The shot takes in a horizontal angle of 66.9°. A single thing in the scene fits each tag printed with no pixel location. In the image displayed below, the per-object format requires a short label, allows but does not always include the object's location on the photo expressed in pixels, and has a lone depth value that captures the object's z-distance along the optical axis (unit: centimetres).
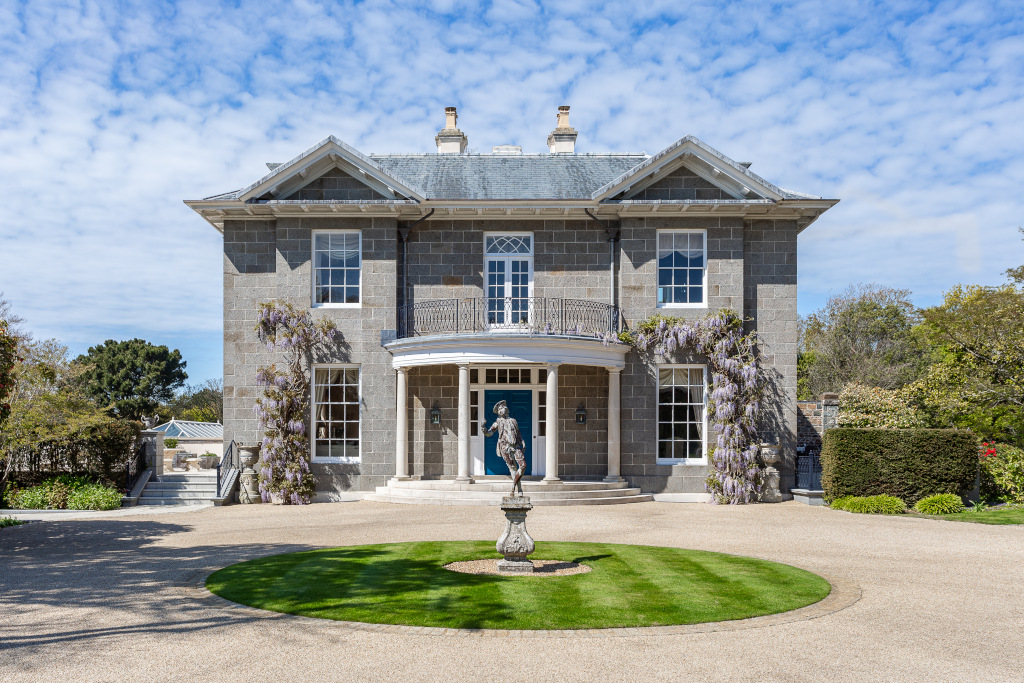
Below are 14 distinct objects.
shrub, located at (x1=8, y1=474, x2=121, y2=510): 1689
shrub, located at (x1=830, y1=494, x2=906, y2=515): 1609
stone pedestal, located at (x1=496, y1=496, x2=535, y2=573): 950
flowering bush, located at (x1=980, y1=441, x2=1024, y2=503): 1719
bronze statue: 1009
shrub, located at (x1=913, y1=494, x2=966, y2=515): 1612
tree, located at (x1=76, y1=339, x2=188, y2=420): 5269
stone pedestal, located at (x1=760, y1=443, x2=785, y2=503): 1839
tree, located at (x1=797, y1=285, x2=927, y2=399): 3741
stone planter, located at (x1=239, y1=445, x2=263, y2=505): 1822
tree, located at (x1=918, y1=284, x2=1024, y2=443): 1902
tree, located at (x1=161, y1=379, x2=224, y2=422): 5194
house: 1895
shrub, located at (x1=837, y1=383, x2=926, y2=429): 2102
